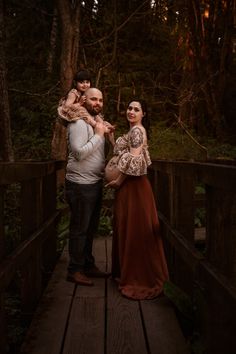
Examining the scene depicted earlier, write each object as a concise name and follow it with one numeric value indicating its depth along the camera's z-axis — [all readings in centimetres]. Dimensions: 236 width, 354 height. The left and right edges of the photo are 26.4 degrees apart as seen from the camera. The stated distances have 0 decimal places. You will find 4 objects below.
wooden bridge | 286
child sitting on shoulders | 491
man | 491
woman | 491
